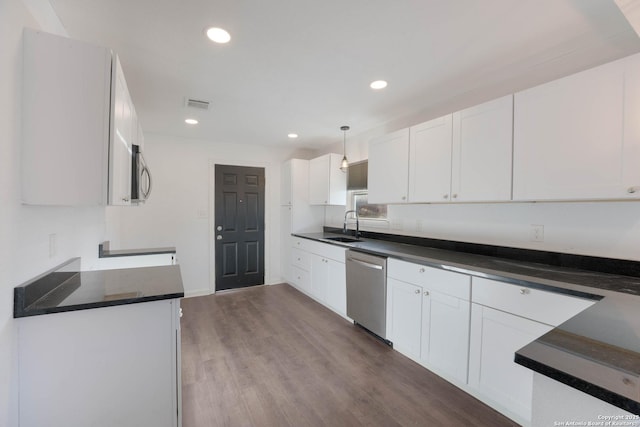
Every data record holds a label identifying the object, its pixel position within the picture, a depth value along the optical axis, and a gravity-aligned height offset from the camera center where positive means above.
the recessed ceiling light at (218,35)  1.64 +1.07
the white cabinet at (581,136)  1.45 +0.45
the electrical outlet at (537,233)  2.04 -0.17
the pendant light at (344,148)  3.61 +0.95
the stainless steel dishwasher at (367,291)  2.60 -0.84
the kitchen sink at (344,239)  3.67 -0.43
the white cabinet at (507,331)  1.51 -0.75
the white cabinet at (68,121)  1.13 +0.36
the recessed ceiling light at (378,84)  2.29 +1.07
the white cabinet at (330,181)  4.10 +0.42
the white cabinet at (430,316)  1.94 -0.85
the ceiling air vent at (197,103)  2.68 +1.05
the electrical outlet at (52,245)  1.38 -0.21
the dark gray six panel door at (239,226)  4.28 -0.31
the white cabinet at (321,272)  3.27 -0.88
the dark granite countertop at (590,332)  0.58 -0.37
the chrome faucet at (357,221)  3.84 -0.19
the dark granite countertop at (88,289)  1.14 -0.42
